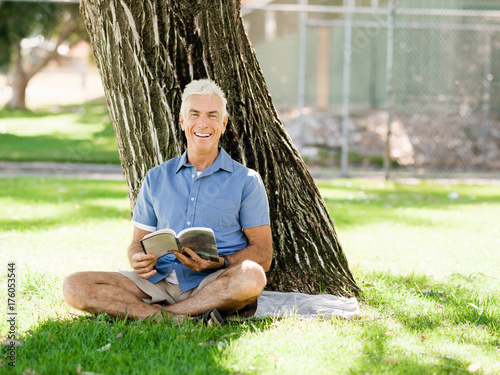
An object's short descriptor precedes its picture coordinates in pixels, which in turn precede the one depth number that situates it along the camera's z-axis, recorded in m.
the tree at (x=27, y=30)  18.67
